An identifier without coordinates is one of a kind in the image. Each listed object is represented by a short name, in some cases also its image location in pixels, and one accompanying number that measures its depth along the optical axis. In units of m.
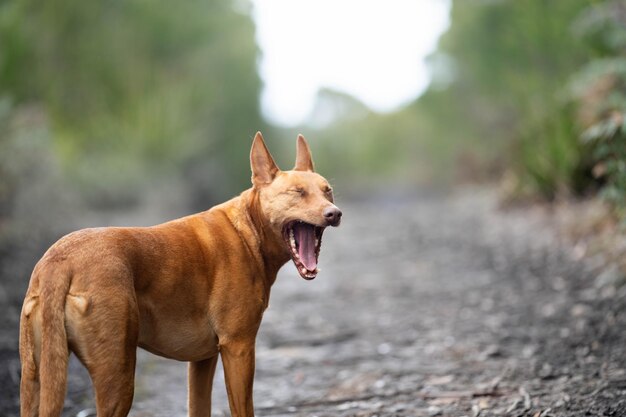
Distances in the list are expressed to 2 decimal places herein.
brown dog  6.13
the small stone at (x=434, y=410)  8.54
